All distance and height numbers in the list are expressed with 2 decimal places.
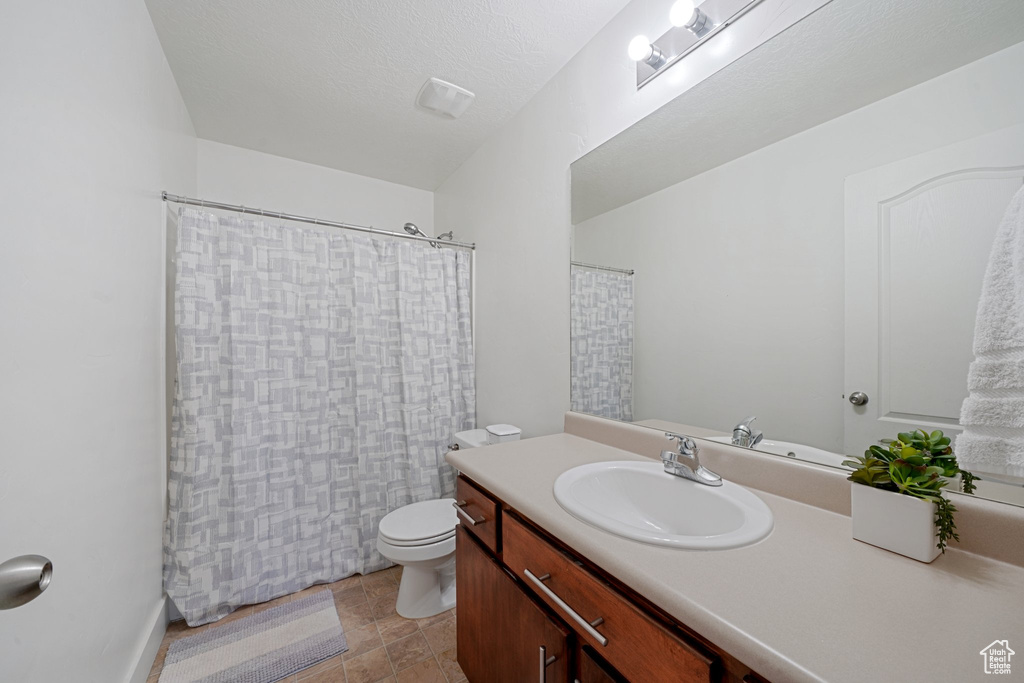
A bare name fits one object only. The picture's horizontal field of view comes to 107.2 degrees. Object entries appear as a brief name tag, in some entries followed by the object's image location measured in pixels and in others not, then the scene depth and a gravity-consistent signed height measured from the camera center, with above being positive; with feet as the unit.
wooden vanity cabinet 1.85 -1.80
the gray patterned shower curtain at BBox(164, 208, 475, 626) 5.49 -1.01
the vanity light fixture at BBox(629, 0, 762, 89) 3.37 +2.93
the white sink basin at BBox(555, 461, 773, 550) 2.30 -1.28
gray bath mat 4.58 -4.06
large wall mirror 2.31 +0.83
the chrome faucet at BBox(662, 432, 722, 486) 3.09 -1.09
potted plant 2.03 -0.90
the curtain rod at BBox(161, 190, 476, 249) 5.39 +2.05
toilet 5.36 -3.03
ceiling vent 5.71 +3.82
